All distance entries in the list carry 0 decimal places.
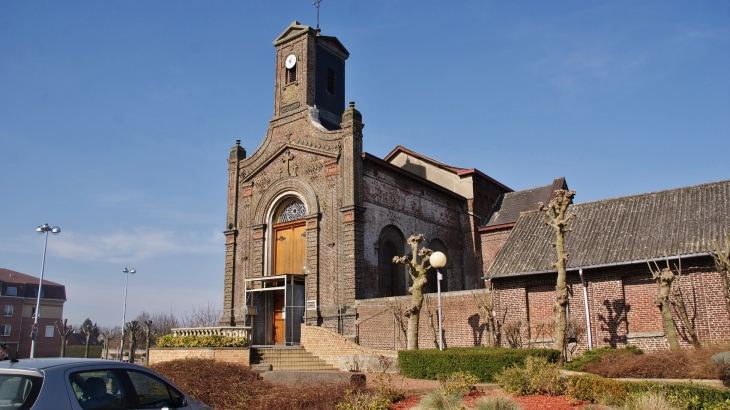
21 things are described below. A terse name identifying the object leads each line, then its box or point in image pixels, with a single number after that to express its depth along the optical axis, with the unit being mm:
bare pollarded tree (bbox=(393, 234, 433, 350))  21062
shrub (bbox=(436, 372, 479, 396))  11986
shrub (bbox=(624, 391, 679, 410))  10070
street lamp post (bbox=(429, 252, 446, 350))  19078
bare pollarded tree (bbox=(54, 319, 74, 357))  40931
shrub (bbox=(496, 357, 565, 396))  12617
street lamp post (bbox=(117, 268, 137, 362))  35619
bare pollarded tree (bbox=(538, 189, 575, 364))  18672
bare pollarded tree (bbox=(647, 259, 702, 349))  17703
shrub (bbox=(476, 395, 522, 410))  10867
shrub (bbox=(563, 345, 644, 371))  16469
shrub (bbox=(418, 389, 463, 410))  11328
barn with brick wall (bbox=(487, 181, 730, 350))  19219
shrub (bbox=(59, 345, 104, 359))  65850
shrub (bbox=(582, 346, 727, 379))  13697
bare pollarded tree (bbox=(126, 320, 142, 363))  32594
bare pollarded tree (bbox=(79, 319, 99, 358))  39156
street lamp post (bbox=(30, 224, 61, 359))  31203
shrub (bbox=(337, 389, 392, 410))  11281
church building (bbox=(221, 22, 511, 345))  26078
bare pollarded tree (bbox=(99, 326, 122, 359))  38275
